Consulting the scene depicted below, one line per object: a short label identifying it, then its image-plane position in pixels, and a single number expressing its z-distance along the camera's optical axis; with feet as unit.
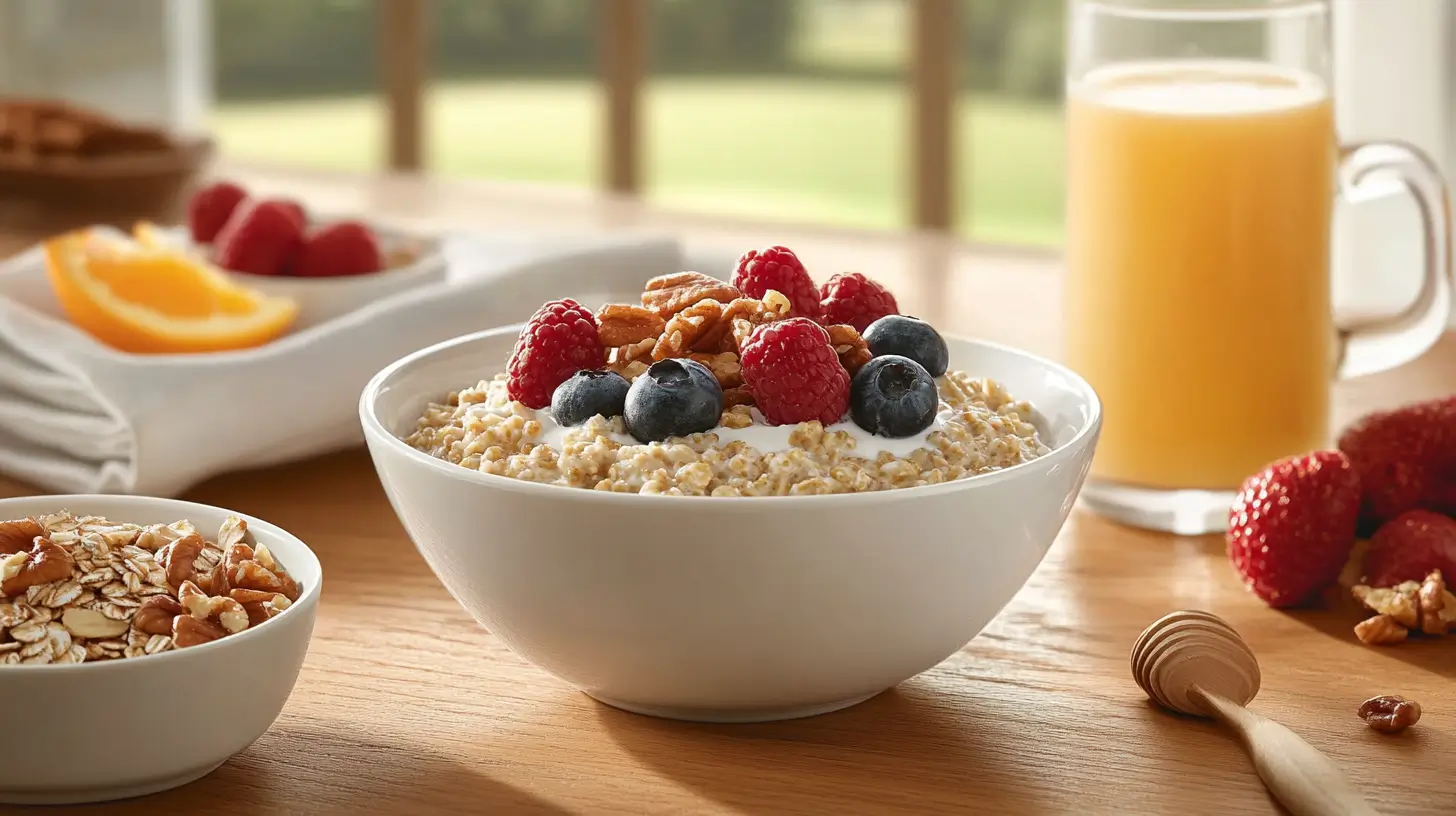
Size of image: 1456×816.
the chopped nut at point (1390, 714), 2.19
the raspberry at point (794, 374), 2.15
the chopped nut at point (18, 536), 2.15
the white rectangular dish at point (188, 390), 2.57
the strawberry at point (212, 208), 3.05
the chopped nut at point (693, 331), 2.23
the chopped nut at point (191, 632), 2.07
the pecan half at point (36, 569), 2.09
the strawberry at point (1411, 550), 2.41
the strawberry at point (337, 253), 2.95
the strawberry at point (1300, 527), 2.40
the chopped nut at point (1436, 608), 2.36
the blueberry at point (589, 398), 2.19
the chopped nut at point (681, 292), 2.30
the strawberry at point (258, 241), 2.93
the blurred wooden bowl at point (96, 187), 3.85
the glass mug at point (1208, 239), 2.58
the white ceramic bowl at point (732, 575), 2.07
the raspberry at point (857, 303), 2.34
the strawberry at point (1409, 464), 2.52
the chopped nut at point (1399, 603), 2.37
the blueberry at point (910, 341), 2.26
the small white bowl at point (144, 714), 2.01
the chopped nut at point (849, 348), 2.25
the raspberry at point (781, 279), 2.32
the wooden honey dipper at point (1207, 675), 2.14
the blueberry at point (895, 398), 2.16
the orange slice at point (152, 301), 2.76
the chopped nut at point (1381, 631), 2.36
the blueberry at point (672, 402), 2.14
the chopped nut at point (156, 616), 2.08
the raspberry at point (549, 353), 2.23
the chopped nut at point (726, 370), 2.23
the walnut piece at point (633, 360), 2.25
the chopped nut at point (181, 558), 2.13
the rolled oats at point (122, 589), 2.07
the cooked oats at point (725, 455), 2.13
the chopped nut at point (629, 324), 2.27
